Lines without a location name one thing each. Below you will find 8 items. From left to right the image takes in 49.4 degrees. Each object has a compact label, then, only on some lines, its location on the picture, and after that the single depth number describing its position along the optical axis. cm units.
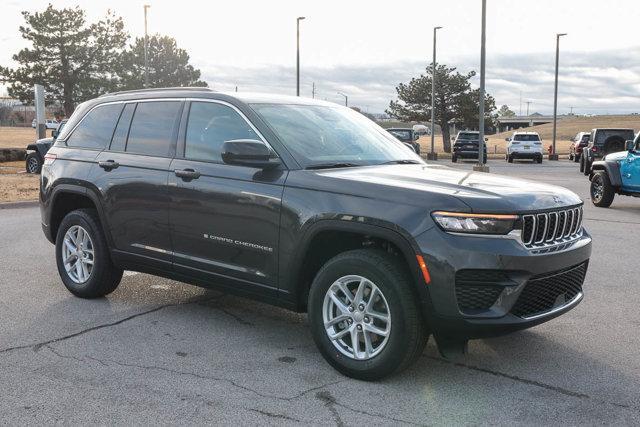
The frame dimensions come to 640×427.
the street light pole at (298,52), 3831
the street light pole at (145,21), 4136
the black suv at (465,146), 3656
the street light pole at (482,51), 2384
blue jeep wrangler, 1320
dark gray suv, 388
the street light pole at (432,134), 4134
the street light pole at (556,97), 4191
